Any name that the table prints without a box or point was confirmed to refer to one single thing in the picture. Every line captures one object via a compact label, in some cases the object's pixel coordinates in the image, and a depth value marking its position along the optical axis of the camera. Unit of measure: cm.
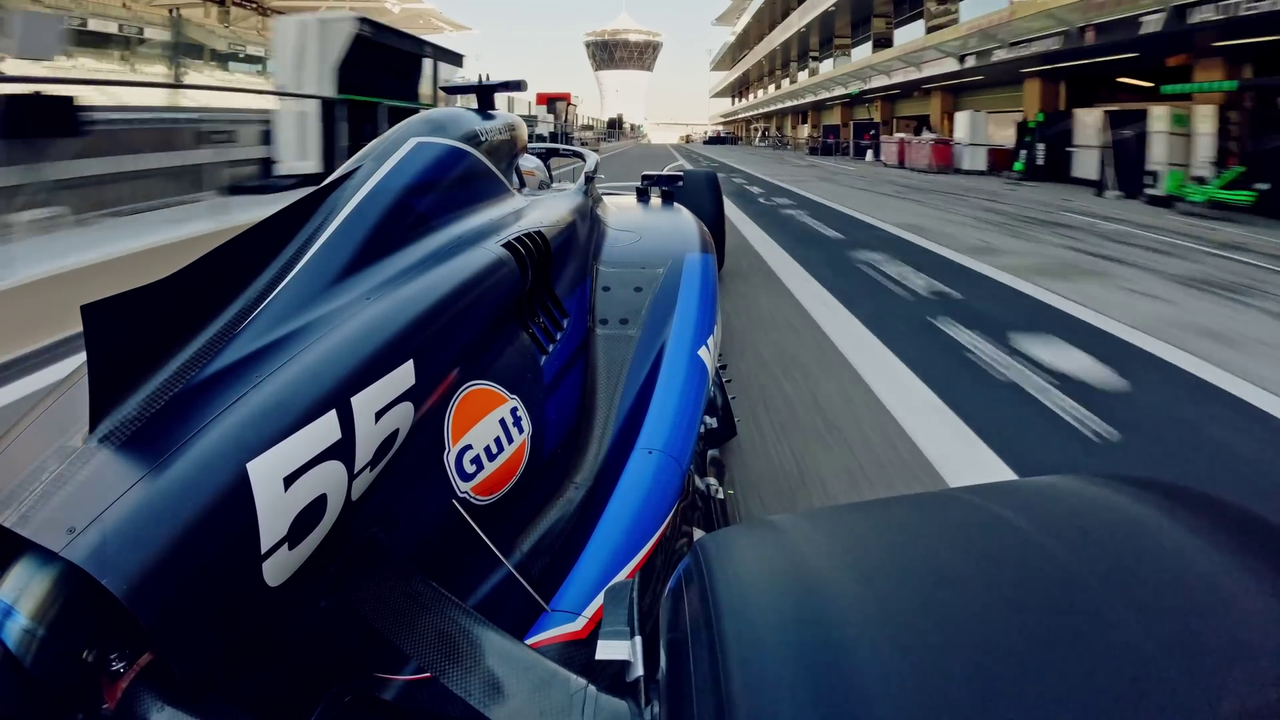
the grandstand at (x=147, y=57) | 345
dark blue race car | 80
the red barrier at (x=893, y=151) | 2870
